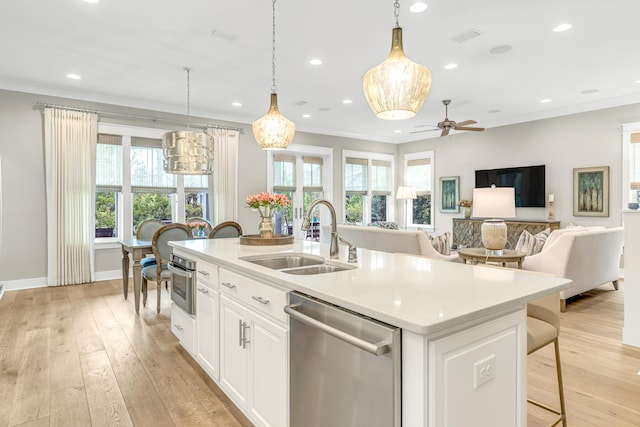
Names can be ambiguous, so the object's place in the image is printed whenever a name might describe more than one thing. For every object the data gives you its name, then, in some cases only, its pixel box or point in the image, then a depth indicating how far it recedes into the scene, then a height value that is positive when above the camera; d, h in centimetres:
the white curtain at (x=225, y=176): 660 +57
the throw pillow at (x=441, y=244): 447 -44
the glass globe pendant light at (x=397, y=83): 196 +67
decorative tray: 288 -26
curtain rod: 522 +145
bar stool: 176 -58
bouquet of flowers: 300 +4
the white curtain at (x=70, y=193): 525 +21
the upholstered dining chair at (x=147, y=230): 489 -30
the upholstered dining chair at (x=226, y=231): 446 -29
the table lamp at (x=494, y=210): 370 -3
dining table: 398 -53
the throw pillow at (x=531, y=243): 448 -44
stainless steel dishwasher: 112 -56
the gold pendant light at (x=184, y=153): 381 +57
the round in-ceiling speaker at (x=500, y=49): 396 +172
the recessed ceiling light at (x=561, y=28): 350 +172
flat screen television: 681 +49
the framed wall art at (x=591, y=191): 598 +27
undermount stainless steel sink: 206 -34
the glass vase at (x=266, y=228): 300 -17
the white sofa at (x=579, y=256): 393 -55
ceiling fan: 571 +128
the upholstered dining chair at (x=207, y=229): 506 -30
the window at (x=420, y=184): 888 +56
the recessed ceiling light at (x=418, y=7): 308 +169
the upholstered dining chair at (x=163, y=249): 386 -43
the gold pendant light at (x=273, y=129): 300 +64
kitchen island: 108 -42
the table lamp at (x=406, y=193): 806 +31
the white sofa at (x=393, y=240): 422 -41
